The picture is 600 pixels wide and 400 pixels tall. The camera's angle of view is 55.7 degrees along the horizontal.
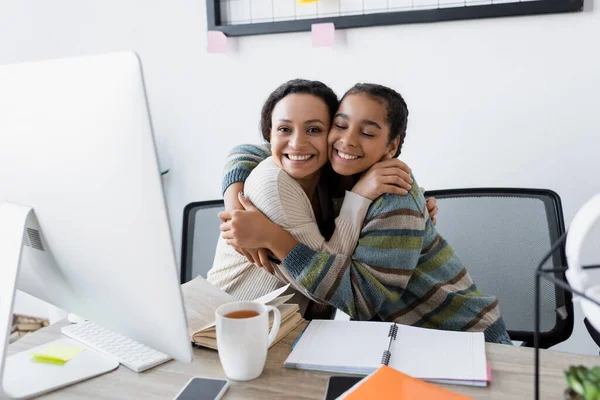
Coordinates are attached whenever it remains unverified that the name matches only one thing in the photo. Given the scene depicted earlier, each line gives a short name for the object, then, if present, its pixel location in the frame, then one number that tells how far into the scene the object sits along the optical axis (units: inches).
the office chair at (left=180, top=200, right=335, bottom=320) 66.5
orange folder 27.8
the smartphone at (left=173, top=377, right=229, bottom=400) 30.9
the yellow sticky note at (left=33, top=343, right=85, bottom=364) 36.0
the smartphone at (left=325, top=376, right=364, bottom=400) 30.8
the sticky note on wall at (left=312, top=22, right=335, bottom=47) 73.9
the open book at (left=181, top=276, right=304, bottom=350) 37.0
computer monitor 24.9
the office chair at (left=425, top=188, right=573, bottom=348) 55.9
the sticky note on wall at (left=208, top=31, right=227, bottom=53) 80.4
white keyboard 35.2
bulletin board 65.9
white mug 32.0
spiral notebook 32.8
